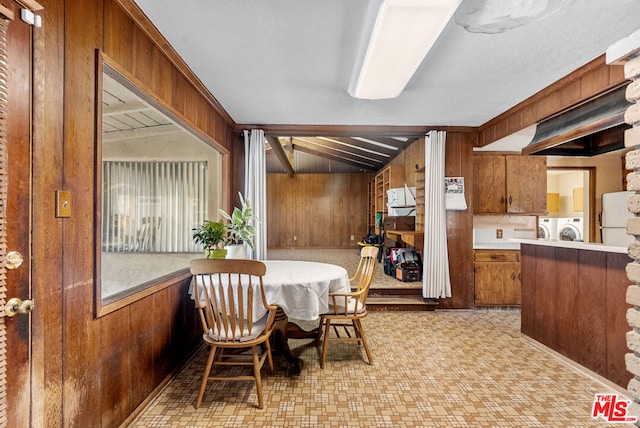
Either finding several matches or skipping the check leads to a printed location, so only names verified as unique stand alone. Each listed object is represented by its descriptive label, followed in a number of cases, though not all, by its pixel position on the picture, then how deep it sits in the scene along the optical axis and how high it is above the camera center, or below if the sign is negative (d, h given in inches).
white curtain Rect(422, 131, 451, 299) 155.9 -7.3
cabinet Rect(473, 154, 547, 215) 172.1 +14.4
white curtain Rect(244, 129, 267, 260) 155.7 +17.6
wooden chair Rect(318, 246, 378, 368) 98.4 -29.5
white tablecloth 87.8 -21.9
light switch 53.0 +1.8
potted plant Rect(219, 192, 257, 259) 109.7 -5.4
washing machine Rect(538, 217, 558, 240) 257.7 -11.1
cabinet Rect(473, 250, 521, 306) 161.8 -32.4
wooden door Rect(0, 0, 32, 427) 44.1 +0.8
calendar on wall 158.6 +10.3
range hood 90.9 +26.7
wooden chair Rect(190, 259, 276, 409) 77.7 -25.6
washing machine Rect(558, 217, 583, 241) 240.7 -12.0
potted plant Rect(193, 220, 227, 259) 104.3 -7.6
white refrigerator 176.7 -1.5
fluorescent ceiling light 63.7 +41.3
